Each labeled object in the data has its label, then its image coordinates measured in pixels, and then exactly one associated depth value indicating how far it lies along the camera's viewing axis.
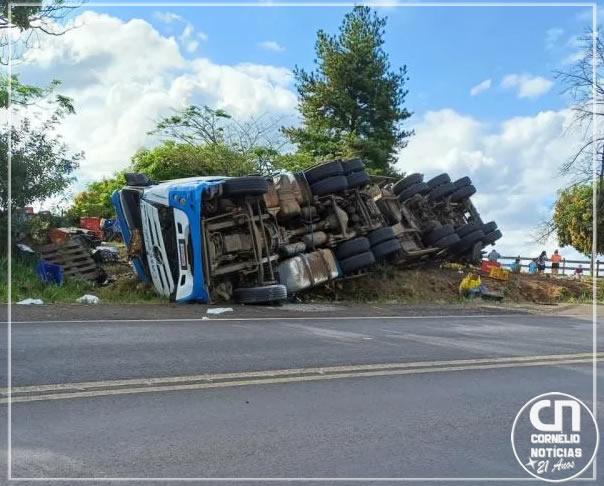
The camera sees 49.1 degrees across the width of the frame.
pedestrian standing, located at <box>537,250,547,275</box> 28.27
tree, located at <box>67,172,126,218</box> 31.42
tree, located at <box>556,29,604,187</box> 20.13
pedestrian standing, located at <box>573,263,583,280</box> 30.02
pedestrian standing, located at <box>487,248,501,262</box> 19.55
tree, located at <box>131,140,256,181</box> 26.89
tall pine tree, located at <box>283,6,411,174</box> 38.81
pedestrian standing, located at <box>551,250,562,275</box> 29.27
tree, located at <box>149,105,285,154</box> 29.75
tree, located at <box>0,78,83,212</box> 14.95
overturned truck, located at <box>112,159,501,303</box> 11.68
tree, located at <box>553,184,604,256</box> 30.21
